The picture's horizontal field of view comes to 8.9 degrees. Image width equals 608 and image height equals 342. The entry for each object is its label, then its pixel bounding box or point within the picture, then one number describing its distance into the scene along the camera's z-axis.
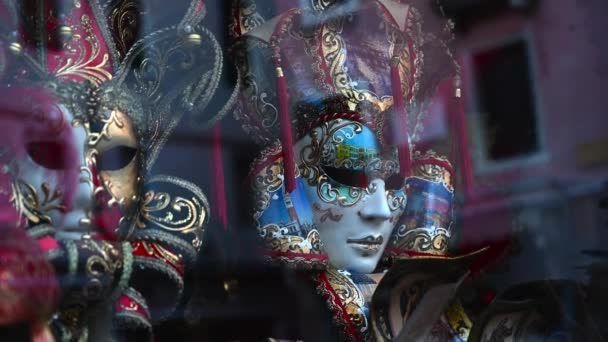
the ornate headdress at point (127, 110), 4.44
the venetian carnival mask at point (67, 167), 4.42
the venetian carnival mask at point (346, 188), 4.67
